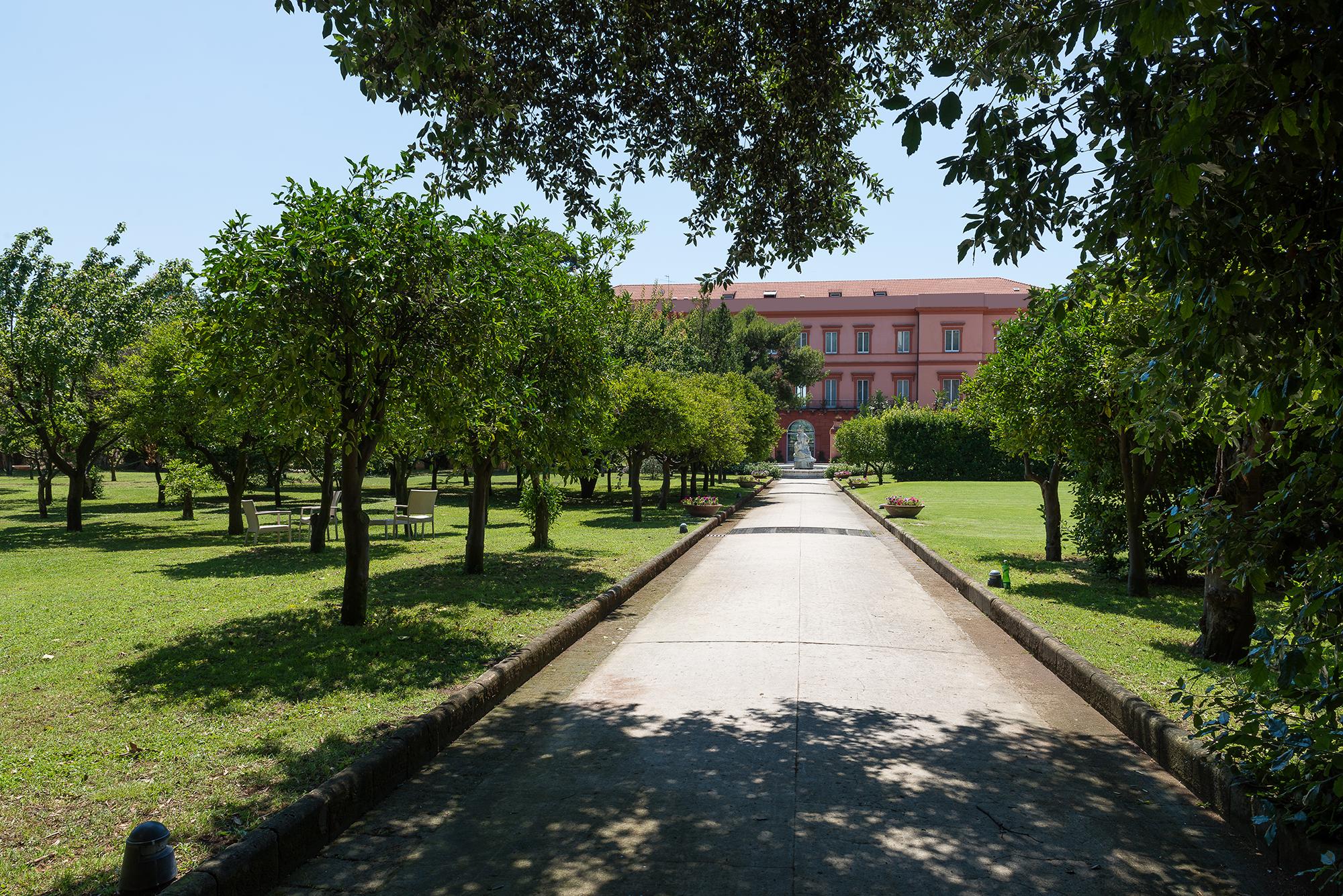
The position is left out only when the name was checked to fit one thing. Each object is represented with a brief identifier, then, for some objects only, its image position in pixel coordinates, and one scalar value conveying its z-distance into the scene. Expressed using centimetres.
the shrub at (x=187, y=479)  2156
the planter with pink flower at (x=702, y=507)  2511
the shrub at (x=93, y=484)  3194
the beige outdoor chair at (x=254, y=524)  1694
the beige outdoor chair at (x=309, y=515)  1880
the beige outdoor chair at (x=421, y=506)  1920
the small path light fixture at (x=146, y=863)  317
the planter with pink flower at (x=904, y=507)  2392
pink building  7138
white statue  7112
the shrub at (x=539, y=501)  1588
